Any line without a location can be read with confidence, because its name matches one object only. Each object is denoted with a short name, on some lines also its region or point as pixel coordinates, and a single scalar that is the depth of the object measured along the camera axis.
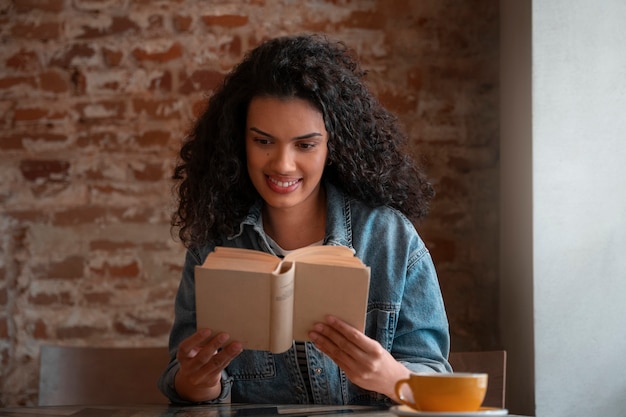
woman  2.36
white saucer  1.75
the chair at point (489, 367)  2.40
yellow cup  1.76
